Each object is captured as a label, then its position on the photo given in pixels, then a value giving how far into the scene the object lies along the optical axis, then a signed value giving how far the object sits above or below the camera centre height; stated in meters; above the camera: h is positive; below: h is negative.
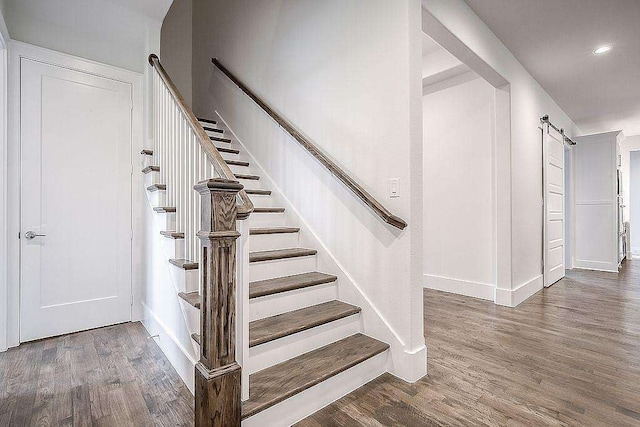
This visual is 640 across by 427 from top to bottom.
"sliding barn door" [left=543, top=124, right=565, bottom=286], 4.32 +0.11
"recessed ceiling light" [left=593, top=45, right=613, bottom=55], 3.42 +1.74
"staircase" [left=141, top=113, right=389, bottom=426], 1.62 -0.65
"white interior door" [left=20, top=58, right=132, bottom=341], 2.60 +0.11
